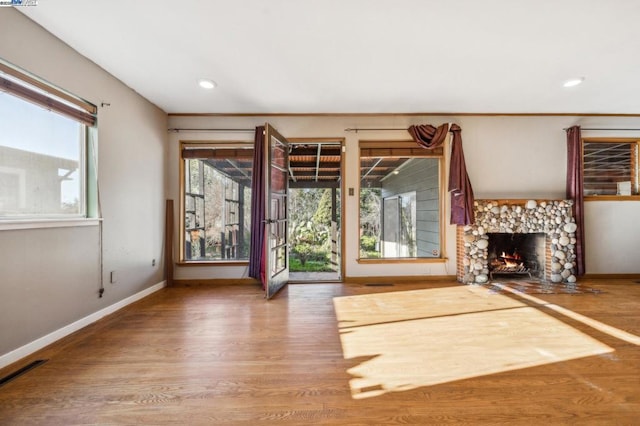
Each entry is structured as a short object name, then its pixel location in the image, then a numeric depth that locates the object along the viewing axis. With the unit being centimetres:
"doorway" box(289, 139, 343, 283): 714
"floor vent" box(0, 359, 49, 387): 181
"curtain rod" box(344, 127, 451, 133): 428
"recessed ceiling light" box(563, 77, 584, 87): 318
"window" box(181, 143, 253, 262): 431
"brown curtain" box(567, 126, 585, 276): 416
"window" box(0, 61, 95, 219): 207
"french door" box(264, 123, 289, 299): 354
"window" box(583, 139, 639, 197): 439
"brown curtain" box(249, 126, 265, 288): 412
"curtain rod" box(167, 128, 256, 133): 423
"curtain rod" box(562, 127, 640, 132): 432
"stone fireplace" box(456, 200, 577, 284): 412
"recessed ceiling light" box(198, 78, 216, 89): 318
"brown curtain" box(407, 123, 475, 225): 411
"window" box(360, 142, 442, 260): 437
